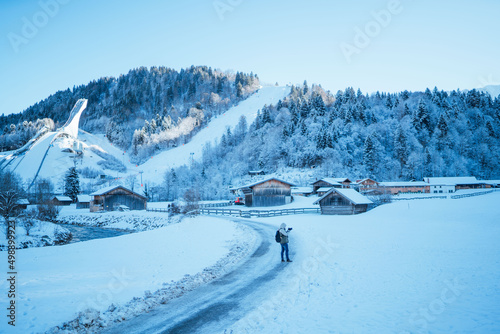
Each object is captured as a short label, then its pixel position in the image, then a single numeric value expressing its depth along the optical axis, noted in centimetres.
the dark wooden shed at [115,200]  5434
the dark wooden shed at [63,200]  6962
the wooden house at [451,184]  7138
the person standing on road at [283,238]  1252
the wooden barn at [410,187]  7250
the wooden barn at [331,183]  6744
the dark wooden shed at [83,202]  6400
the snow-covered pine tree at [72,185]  7451
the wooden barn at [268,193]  5494
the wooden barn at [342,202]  3772
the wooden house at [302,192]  7069
